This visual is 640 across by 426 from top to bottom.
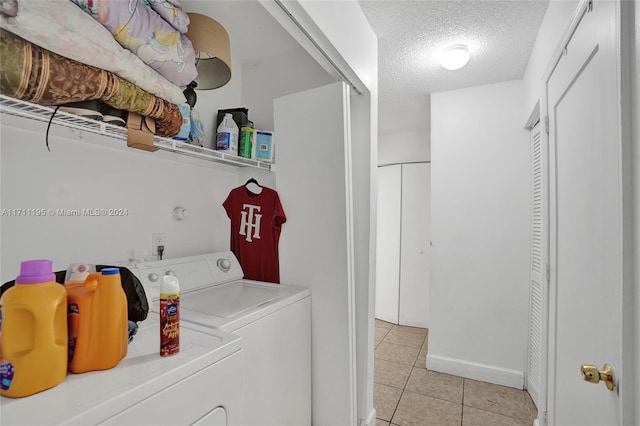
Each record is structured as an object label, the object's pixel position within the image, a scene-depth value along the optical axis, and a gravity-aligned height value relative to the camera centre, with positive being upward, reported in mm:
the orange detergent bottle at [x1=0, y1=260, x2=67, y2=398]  661 -271
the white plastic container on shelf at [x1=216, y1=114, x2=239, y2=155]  1990 +534
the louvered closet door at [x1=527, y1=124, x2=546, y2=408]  2338 -474
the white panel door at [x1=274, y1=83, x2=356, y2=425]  1799 -129
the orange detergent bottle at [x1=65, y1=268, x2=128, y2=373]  766 -283
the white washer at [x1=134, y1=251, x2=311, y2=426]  1354 -531
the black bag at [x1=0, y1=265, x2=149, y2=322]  1007 -286
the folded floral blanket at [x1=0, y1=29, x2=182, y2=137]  881 +459
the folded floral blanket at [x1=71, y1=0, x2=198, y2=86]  1046 +707
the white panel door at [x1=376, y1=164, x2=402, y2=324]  4324 -409
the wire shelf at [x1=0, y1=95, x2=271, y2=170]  1031 +377
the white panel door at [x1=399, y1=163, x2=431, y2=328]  4145 -450
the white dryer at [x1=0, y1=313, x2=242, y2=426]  651 -432
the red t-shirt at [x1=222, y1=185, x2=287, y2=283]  2020 -104
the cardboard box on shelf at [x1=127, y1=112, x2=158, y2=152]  1290 +377
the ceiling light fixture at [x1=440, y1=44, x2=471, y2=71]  2195 +1191
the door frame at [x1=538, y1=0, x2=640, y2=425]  765 -3
